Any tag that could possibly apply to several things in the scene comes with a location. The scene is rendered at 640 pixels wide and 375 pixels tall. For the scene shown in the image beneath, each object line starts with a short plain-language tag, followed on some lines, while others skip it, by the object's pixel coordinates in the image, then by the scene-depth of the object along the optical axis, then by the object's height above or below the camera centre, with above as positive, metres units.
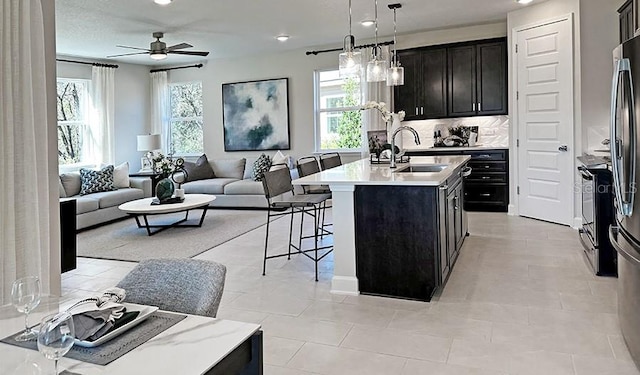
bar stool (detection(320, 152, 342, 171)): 5.43 +0.03
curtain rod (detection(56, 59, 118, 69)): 7.98 +1.86
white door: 5.63 +0.49
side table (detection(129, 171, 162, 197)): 7.85 -0.14
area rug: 5.04 -0.84
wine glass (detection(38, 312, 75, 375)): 0.96 -0.35
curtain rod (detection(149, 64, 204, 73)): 9.12 +1.97
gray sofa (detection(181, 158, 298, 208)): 7.62 -0.31
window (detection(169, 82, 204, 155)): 9.42 +0.94
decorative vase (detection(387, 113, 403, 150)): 7.37 +0.58
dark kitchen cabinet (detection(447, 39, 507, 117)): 6.73 +1.20
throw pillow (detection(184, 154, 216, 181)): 8.34 -0.03
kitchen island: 3.30 -0.50
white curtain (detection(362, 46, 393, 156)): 7.48 +1.08
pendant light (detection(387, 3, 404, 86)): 4.80 +0.90
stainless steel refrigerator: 2.23 -0.08
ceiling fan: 6.29 +1.57
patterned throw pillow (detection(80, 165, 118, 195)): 6.89 -0.16
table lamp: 8.46 +0.46
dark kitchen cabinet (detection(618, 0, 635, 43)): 4.63 +1.42
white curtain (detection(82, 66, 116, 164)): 8.36 +0.92
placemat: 1.07 -0.42
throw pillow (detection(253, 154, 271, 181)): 7.94 +0.01
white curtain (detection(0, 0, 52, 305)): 2.40 +0.15
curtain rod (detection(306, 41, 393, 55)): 7.42 +1.92
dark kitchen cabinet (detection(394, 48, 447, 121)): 7.06 +1.19
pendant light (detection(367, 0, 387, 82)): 4.54 +0.91
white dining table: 1.02 -0.42
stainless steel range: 3.76 -0.48
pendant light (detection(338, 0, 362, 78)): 4.08 +0.88
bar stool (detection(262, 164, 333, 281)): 3.94 -0.23
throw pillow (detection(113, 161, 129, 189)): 7.40 -0.12
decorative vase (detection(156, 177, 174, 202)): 6.16 -0.29
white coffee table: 5.75 -0.49
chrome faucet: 4.35 +0.07
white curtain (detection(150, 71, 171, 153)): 9.42 +1.33
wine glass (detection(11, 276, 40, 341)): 1.20 -0.32
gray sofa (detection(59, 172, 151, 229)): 6.33 -0.44
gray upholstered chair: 1.51 -0.39
